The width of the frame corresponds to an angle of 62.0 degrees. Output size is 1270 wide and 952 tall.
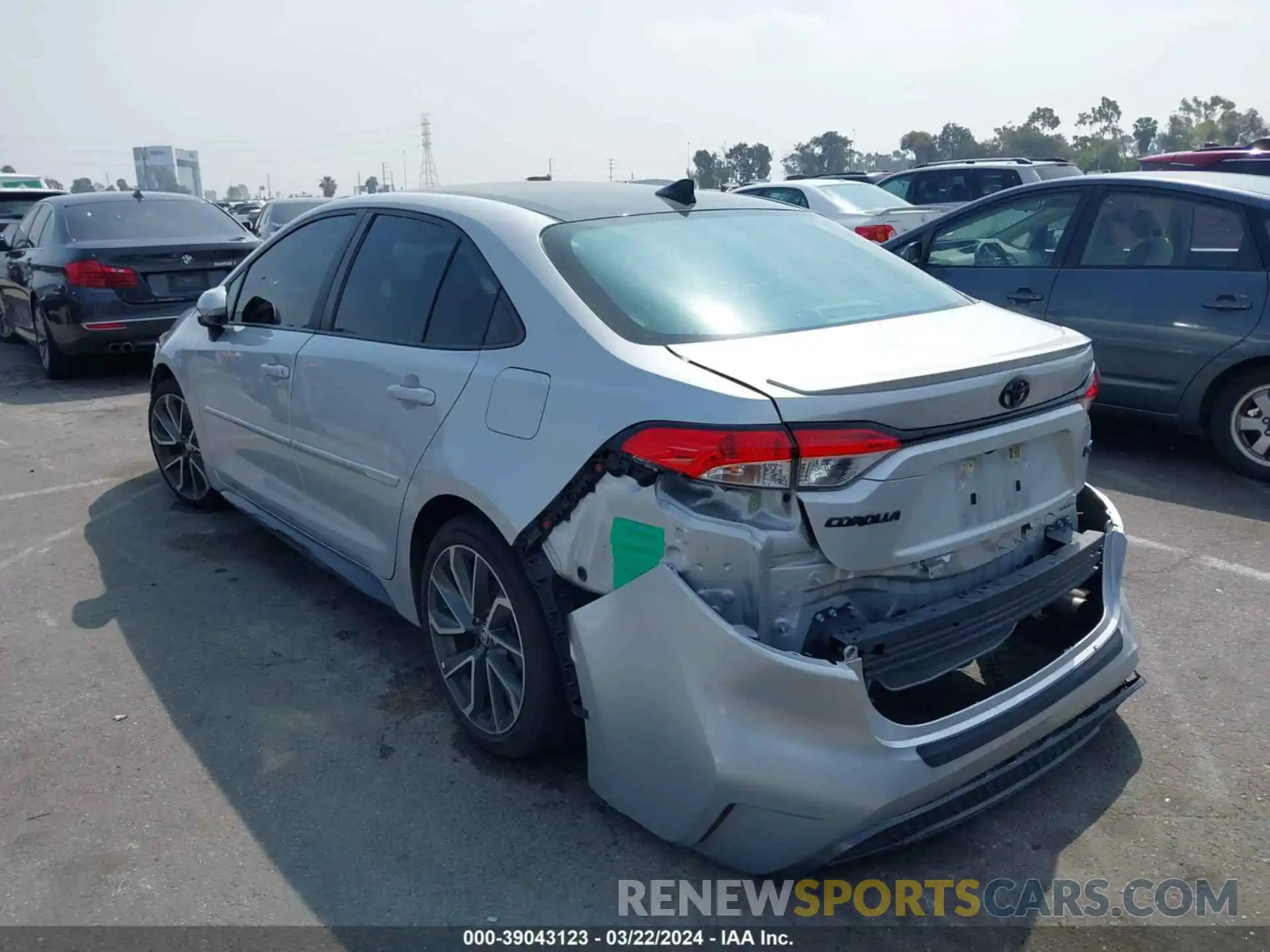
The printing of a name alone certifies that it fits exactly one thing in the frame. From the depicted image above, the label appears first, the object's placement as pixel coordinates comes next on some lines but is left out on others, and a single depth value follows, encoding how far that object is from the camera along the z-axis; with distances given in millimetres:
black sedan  8914
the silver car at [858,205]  11805
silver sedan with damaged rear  2439
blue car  5715
